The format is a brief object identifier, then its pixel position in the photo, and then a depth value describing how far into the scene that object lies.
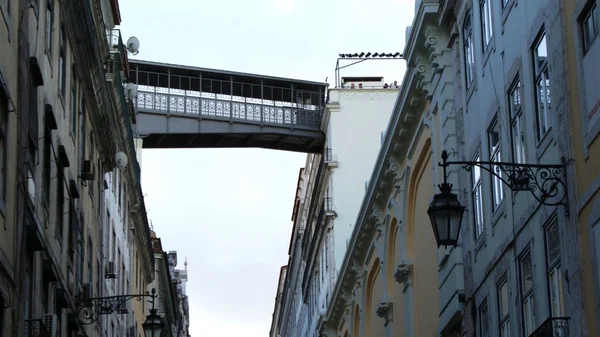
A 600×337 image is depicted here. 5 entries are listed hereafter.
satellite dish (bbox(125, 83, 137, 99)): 54.87
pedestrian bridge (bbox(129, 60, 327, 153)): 69.56
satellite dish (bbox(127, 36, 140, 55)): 53.00
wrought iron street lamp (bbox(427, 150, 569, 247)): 21.22
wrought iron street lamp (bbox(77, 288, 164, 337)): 33.94
